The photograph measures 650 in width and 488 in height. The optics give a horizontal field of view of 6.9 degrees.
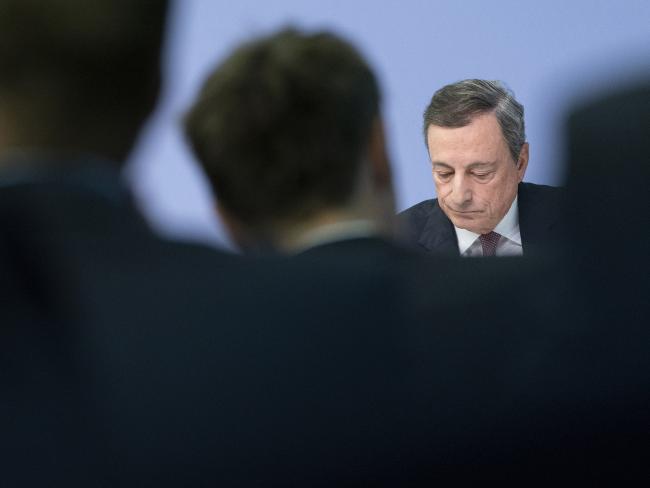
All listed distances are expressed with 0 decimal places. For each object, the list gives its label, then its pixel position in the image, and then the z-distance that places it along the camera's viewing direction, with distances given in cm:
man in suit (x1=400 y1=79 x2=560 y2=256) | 817
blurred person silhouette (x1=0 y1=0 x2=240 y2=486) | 230
